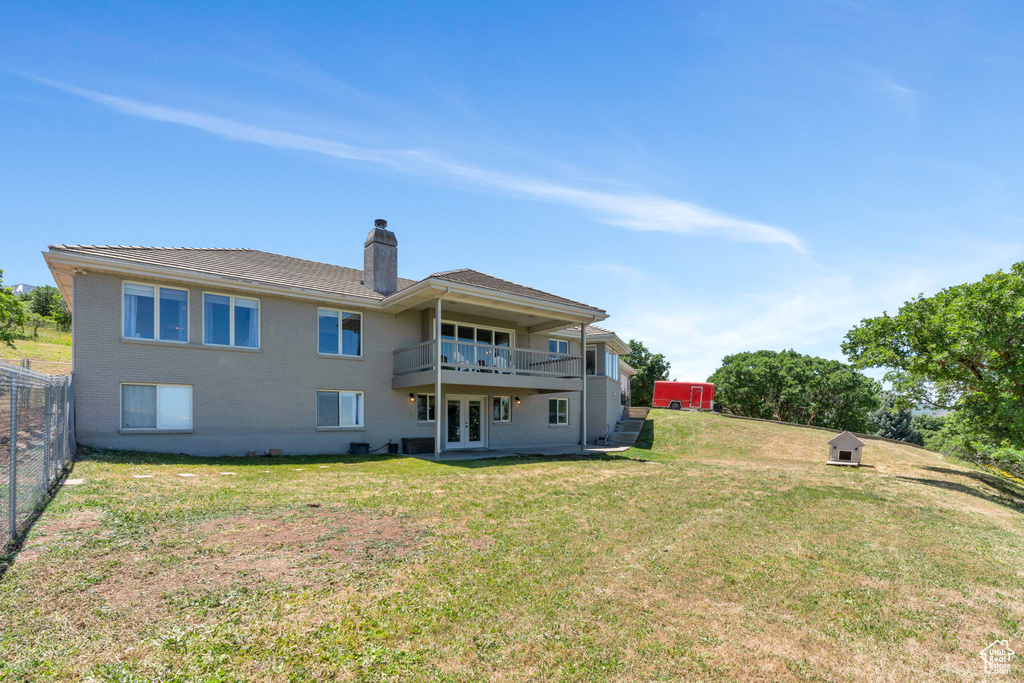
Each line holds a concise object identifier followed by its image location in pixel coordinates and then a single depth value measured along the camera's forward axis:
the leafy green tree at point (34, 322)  32.39
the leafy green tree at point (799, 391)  42.03
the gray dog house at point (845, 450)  18.91
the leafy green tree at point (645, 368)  52.59
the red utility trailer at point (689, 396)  36.75
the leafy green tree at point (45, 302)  43.75
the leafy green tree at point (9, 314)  25.27
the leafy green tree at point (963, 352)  14.01
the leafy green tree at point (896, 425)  43.78
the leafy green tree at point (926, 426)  41.65
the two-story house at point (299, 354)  13.13
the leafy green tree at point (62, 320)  39.81
